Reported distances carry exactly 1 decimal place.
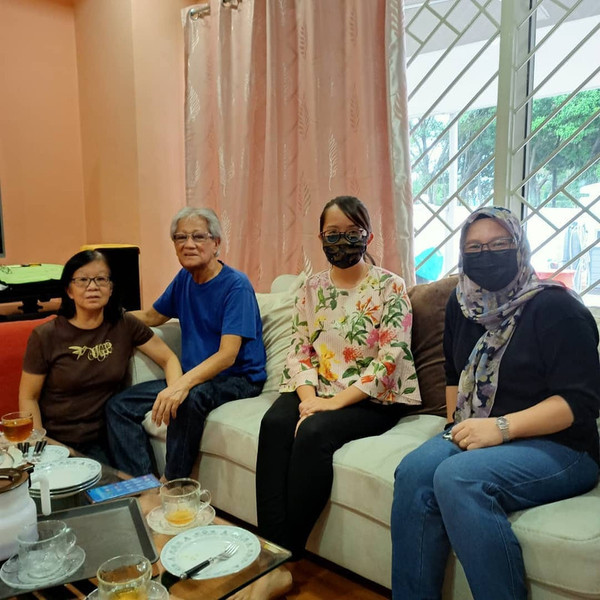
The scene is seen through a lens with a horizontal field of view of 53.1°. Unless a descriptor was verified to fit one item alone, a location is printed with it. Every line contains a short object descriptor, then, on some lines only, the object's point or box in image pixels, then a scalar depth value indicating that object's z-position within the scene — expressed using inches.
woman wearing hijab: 49.4
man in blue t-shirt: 77.0
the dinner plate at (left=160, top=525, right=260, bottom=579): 43.4
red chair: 82.0
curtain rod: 121.7
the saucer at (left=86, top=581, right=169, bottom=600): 38.2
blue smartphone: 54.0
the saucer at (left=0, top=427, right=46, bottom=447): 59.6
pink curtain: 97.1
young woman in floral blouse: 64.1
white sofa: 48.1
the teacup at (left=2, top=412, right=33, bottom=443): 57.3
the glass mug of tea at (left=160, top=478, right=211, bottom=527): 49.6
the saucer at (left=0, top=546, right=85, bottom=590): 41.5
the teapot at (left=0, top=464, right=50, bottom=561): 43.1
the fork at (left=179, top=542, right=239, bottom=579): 42.8
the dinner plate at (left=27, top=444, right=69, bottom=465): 60.0
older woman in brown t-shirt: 76.2
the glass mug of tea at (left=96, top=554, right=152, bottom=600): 36.4
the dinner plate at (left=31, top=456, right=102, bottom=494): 55.1
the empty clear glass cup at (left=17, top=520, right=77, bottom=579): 42.5
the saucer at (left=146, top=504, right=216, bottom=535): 49.0
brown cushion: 75.1
